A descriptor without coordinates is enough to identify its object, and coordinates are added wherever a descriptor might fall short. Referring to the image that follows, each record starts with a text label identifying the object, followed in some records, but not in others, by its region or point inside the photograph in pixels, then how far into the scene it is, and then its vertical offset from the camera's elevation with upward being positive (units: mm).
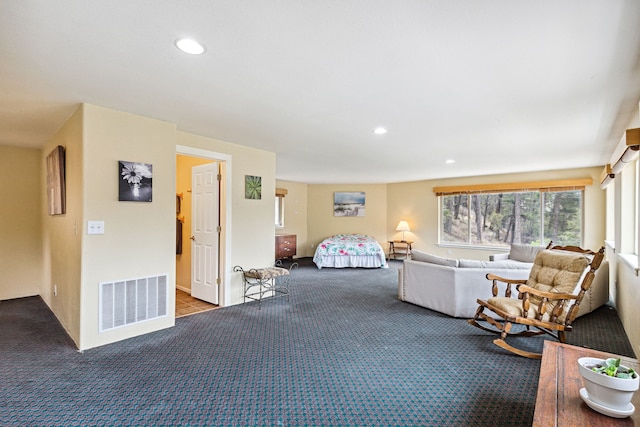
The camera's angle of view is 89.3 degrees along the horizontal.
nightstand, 9141 -1042
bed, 7707 -1042
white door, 4508 -295
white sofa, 4004 -912
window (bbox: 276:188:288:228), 9203 +12
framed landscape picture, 9773 +282
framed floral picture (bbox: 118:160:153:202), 3201 +298
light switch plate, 3009 -153
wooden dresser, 8438 -901
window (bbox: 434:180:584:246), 6617 -54
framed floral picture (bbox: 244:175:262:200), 4672 +363
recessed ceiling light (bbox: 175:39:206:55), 1871 +984
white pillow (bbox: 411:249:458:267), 4266 -640
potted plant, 1390 -754
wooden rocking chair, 2957 -797
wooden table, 1380 -879
